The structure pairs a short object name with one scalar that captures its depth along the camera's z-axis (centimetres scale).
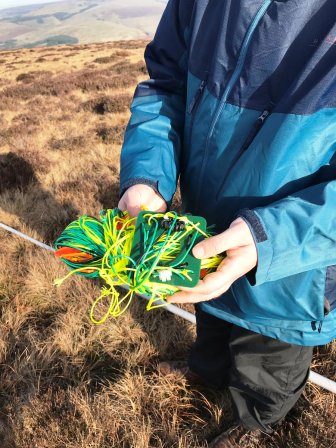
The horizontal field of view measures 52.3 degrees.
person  90
